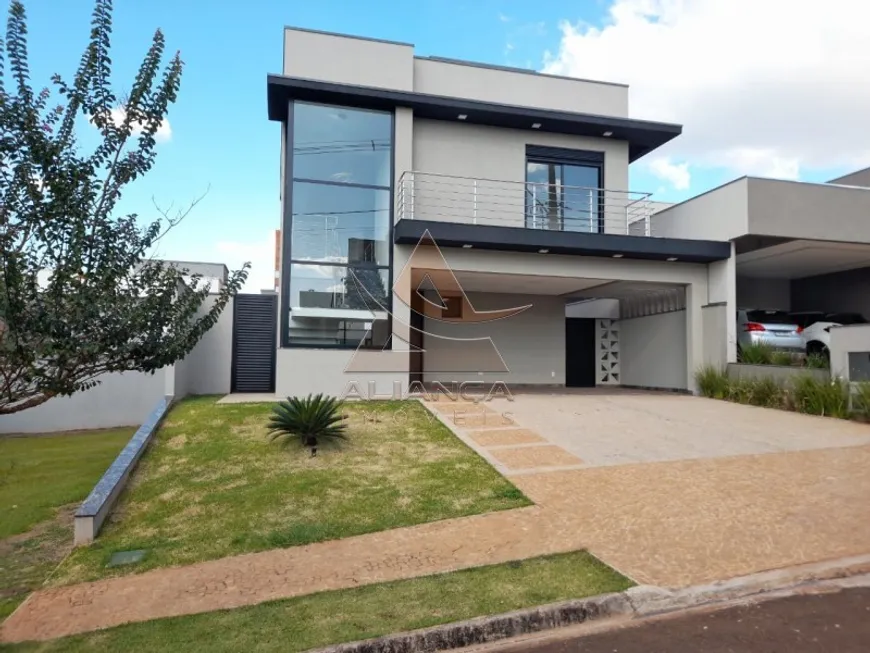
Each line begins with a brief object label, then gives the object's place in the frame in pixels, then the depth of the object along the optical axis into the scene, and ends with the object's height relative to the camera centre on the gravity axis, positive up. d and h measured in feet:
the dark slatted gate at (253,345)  44.29 -0.19
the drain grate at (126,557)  16.76 -6.54
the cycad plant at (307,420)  26.35 -3.59
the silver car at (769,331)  43.96 +1.63
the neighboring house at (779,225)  42.19 +9.76
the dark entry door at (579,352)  57.98 -0.40
